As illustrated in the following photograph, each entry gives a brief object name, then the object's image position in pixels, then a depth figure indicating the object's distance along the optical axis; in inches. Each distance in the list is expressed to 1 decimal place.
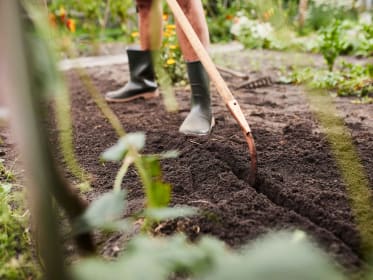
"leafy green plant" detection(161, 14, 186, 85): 138.8
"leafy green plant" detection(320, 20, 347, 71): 131.8
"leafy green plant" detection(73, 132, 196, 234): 25.5
